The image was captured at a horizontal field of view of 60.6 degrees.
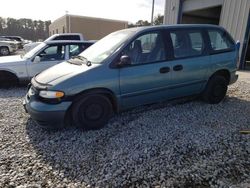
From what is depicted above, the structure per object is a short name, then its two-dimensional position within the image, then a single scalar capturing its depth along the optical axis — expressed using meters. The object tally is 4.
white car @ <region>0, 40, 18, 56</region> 18.03
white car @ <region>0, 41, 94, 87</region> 6.43
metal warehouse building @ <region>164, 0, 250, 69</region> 10.19
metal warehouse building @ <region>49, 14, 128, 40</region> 32.41
